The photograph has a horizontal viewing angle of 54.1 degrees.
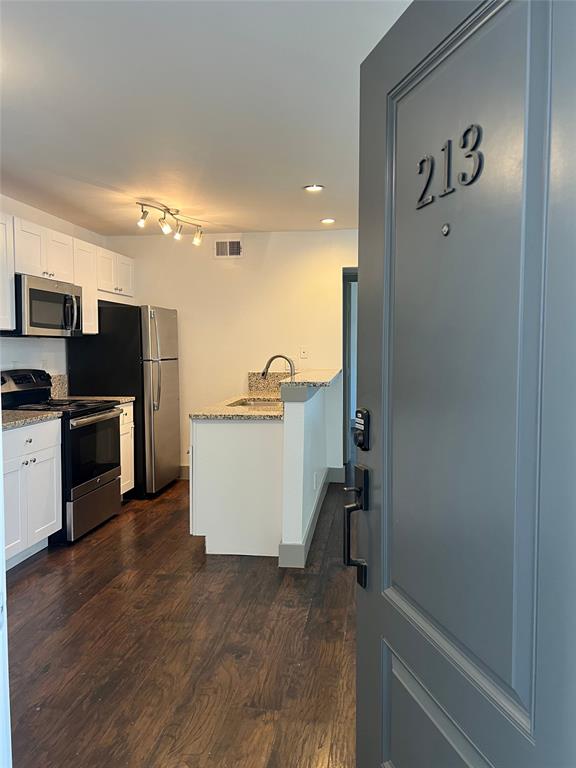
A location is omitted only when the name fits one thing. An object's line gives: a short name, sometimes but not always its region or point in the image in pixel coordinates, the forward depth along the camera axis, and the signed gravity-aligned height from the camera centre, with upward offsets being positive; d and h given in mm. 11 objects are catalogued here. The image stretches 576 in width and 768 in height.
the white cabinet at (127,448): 4782 -782
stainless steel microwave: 3797 +362
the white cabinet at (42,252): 3828 +768
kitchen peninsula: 3534 -818
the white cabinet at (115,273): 5066 +800
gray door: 677 -36
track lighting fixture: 4441 +1206
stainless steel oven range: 3875 -669
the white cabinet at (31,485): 3305 -795
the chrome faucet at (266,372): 4981 -128
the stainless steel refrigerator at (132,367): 4988 -84
